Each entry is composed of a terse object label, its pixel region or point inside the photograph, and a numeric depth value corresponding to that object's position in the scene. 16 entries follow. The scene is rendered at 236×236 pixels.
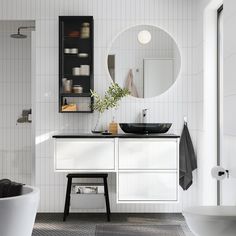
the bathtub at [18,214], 2.83
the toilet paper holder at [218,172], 3.81
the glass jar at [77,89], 5.09
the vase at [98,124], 5.22
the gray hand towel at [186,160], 5.06
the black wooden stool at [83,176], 4.81
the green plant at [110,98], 5.04
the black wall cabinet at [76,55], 5.09
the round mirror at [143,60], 5.20
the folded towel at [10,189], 3.15
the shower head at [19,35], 5.58
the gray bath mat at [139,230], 4.37
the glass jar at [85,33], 5.11
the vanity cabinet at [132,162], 4.68
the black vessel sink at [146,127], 4.84
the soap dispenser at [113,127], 5.05
